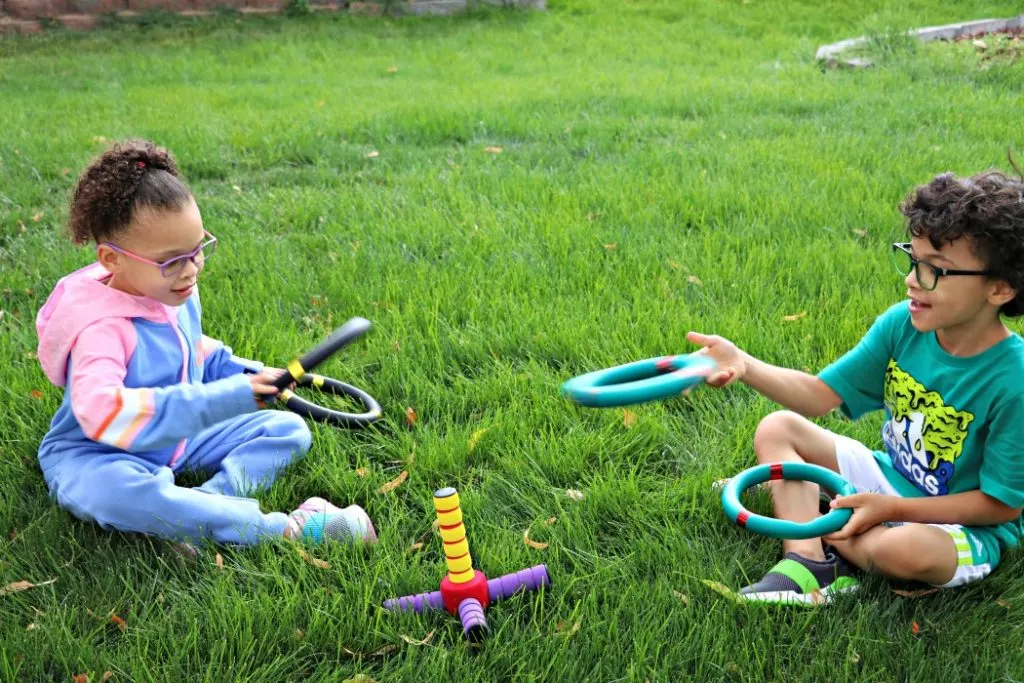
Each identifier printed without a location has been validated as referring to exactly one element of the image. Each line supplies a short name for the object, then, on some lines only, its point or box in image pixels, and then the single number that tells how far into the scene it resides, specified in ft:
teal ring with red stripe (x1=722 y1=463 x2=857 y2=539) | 8.89
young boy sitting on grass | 8.46
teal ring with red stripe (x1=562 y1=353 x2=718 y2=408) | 8.59
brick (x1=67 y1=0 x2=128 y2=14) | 39.58
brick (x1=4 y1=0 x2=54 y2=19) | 38.63
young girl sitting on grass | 9.09
